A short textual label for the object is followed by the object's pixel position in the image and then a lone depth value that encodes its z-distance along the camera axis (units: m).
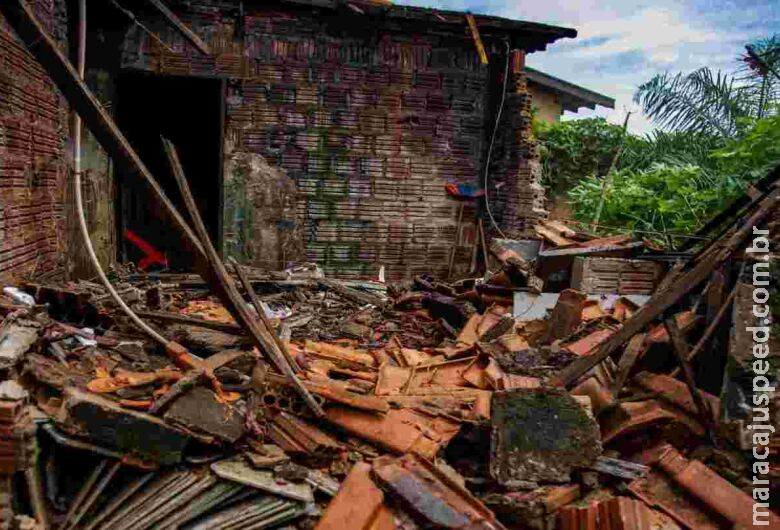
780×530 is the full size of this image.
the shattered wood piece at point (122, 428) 3.06
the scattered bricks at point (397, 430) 3.64
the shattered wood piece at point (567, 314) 6.23
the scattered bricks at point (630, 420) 3.89
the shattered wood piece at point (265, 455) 3.28
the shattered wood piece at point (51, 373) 3.50
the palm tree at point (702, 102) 13.52
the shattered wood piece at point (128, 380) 3.54
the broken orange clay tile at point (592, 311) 6.52
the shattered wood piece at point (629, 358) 4.53
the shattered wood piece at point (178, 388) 3.24
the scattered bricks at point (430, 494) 2.98
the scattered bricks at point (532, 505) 3.24
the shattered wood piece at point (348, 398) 3.80
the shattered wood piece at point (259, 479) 3.13
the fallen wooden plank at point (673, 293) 4.00
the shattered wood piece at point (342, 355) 5.59
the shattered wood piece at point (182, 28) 8.83
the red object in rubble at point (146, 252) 10.52
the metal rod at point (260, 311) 4.42
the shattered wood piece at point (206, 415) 3.22
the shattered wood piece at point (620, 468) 3.48
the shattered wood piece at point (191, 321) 4.86
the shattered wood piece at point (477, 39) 9.59
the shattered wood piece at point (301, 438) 3.46
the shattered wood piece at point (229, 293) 3.78
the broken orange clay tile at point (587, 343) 5.74
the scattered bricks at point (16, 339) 3.40
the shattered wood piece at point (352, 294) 8.41
